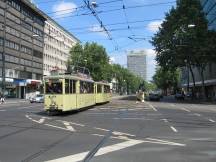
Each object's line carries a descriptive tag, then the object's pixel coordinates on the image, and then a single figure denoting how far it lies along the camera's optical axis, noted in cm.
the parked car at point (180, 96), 3831
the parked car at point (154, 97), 3338
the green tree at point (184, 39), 2972
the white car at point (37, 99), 2814
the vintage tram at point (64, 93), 1363
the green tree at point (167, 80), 6709
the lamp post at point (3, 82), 3102
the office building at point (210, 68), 3452
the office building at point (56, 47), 5104
